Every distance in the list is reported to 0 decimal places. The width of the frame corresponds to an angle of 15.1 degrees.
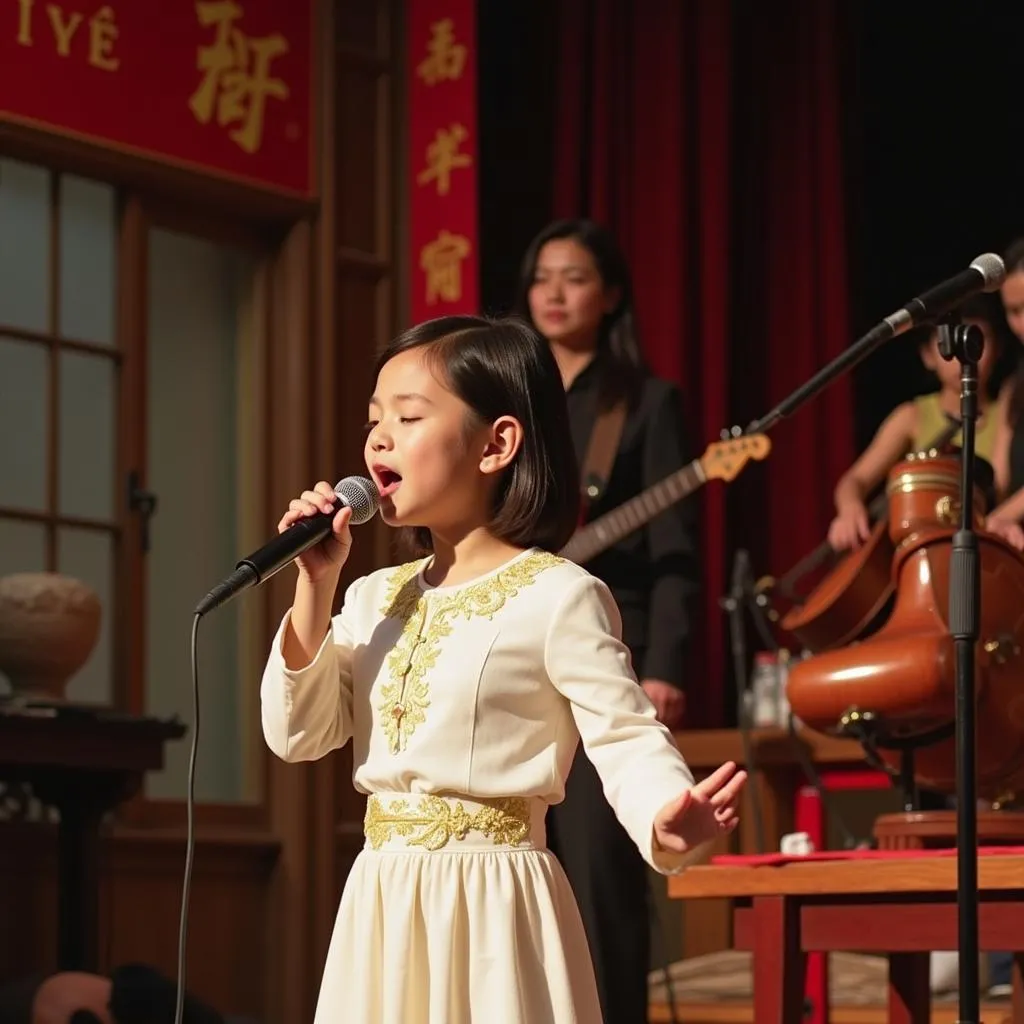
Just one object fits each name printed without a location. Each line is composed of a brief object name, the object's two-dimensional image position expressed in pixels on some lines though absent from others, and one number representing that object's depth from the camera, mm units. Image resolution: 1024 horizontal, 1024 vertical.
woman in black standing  5160
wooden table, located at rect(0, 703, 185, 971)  6633
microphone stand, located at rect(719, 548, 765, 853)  8156
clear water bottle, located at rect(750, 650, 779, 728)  8703
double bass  5160
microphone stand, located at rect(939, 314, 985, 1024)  3852
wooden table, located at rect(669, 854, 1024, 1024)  4266
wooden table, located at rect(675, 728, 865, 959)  8055
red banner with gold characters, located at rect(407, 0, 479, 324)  9008
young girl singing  3244
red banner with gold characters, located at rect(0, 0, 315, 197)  7937
